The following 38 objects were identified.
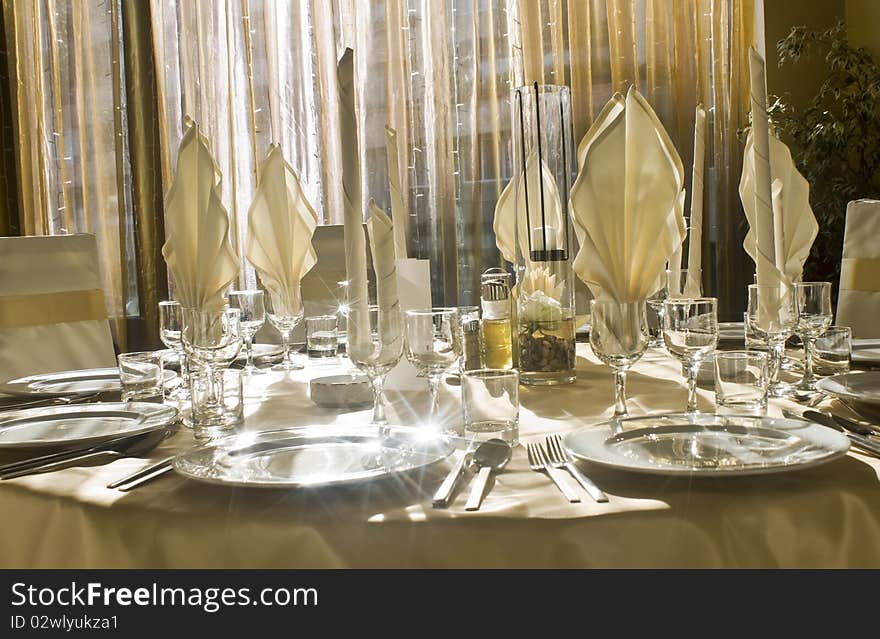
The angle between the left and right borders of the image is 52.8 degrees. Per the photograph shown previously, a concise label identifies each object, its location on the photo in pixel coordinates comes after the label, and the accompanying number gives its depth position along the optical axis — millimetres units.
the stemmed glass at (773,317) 1138
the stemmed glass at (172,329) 1498
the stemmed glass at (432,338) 1113
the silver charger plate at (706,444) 819
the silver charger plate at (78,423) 1077
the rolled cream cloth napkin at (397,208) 1504
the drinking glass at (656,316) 1808
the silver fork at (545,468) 806
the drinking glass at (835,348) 1399
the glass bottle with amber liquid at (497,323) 1474
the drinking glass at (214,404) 1145
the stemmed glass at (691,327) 1106
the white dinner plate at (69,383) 1495
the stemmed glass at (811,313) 1363
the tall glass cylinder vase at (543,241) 1458
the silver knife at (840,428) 912
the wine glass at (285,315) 1789
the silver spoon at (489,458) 852
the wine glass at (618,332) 1094
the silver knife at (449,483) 793
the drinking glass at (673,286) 1792
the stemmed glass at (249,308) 1674
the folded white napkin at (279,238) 1843
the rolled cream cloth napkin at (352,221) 1036
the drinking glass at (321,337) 1900
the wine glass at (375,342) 1065
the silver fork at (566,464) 800
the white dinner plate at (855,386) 1101
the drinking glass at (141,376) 1360
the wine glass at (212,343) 1176
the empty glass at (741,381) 1046
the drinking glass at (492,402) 1018
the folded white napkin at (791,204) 1704
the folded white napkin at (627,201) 1125
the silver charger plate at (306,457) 844
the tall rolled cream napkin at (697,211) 1623
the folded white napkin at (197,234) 1397
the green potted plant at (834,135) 3463
